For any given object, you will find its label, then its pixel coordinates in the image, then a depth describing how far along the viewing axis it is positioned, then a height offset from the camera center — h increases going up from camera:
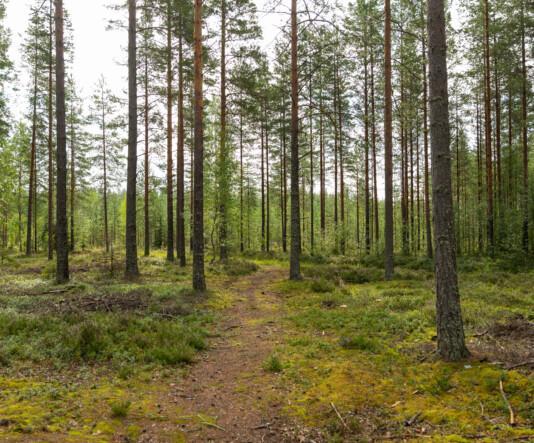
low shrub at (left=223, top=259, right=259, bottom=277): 16.87 -2.07
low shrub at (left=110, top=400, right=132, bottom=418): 4.03 -2.17
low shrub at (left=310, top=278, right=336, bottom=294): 11.96 -2.11
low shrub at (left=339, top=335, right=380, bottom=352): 6.27 -2.21
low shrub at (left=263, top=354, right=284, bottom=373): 5.59 -2.30
